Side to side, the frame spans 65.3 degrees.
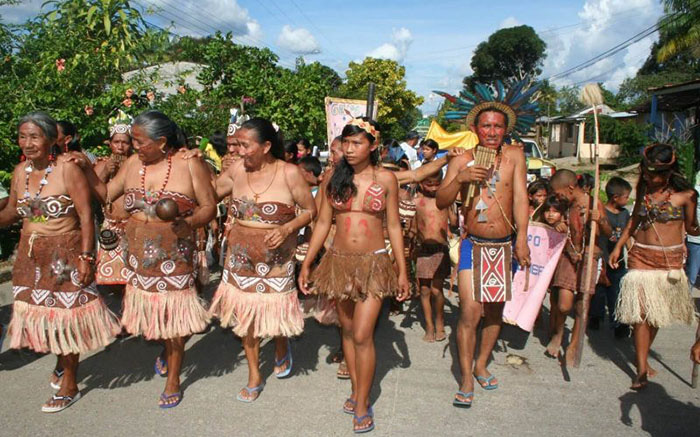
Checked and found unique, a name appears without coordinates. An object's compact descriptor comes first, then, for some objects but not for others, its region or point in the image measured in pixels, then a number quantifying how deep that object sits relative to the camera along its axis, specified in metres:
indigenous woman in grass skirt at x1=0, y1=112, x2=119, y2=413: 3.72
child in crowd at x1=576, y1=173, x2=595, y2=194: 5.18
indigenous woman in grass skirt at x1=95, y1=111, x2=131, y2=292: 4.98
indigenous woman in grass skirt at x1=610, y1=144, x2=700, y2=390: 4.23
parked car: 12.47
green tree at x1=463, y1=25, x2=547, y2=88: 65.00
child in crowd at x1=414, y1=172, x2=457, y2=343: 5.25
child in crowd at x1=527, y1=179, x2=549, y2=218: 5.62
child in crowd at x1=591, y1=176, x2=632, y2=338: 5.36
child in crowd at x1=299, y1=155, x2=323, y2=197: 6.13
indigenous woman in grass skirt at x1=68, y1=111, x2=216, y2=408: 3.75
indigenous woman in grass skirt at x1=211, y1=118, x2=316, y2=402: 3.86
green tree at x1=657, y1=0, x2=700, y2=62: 20.58
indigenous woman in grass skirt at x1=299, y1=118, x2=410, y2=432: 3.54
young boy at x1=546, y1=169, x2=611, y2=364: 4.76
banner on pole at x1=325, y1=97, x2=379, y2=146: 7.30
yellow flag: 10.30
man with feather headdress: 3.96
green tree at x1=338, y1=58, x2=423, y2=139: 31.53
